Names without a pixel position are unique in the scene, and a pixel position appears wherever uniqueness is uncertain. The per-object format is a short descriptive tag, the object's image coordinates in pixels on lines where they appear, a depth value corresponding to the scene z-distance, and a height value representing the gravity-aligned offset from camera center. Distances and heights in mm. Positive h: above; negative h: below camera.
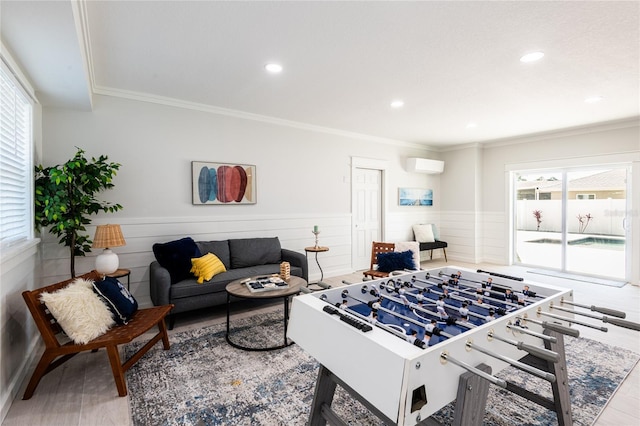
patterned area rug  1888 -1252
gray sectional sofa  3139 -679
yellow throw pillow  3330 -638
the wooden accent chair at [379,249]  4406 -549
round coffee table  2727 -750
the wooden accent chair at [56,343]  2008 -897
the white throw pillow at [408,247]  4251 -510
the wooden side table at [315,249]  4395 -556
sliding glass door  5074 -152
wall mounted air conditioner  6344 +972
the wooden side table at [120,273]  3120 -647
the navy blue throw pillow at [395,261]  3973 -652
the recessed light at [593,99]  3695 +1378
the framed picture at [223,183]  3996 +374
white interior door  5672 -40
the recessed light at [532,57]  2629 +1349
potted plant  2748 +126
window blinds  2176 +381
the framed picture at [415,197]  6402 +312
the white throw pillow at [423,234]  6438 -482
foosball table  1090 -569
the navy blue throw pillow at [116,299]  2354 -698
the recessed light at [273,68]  2848 +1349
